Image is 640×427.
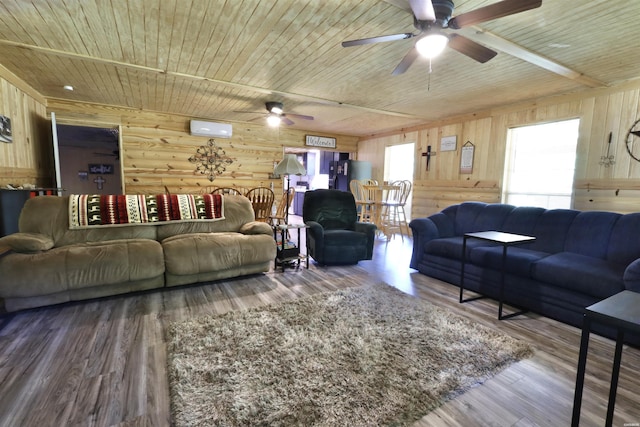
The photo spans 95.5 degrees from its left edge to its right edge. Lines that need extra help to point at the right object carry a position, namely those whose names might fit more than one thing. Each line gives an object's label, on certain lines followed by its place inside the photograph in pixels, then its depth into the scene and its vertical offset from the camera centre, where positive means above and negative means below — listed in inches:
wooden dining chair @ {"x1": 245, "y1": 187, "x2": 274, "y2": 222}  196.5 -17.6
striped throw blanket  116.6 -13.3
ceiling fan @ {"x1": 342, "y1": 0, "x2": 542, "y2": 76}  67.2 +41.2
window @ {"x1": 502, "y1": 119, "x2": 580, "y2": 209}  159.3 +12.9
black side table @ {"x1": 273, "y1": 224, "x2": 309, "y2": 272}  141.6 -34.7
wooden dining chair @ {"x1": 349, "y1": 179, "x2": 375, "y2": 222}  224.5 -14.1
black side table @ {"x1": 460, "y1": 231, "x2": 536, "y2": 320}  93.4 -17.7
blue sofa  88.9 -25.1
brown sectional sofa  91.5 -27.5
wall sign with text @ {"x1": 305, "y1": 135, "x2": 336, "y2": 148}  284.4 +40.5
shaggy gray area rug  54.2 -42.2
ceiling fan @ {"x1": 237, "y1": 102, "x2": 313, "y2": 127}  182.4 +43.1
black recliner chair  147.3 -25.4
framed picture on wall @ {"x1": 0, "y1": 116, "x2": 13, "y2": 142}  126.4 +20.6
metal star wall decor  241.6 +16.7
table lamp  153.0 +7.6
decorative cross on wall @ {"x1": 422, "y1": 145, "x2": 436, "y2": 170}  231.7 +24.6
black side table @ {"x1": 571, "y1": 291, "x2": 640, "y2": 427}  40.4 -18.6
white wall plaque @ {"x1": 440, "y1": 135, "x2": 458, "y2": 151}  215.3 +31.5
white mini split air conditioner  231.5 +41.2
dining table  214.5 -20.1
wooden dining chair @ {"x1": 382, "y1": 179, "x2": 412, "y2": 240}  218.1 -13.7
